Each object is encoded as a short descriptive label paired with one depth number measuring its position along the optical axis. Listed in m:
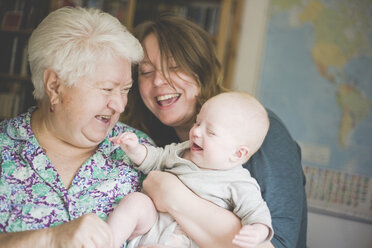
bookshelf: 3.21
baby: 1.26
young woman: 1.28
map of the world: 2.87
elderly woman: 1.25
